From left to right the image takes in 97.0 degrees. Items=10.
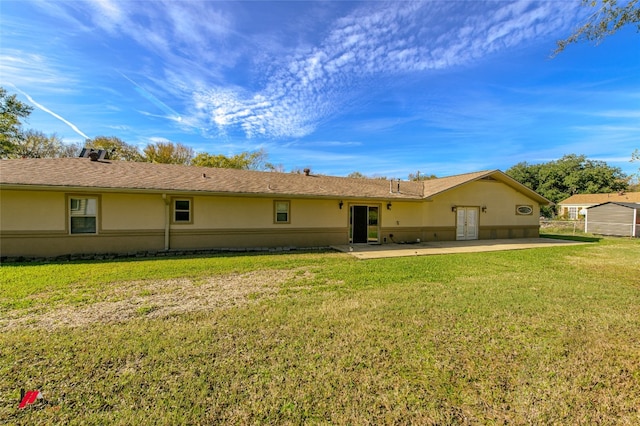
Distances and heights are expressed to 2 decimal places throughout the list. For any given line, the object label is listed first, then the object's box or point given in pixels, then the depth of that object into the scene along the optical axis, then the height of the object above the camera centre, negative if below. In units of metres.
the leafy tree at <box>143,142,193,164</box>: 28.58 +6.26
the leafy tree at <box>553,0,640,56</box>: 4.38 +3.17
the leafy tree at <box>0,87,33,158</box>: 20.22 +6.90
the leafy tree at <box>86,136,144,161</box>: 27.11 +6.56
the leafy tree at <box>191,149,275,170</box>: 29.03 +5.94
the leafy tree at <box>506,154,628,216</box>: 44.66 +6.46
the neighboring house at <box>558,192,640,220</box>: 34.81 +2.04
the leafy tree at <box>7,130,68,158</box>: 24.25 +6.03
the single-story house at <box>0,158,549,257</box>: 9.24 +0.25
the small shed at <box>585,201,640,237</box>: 17.94 -0.20
